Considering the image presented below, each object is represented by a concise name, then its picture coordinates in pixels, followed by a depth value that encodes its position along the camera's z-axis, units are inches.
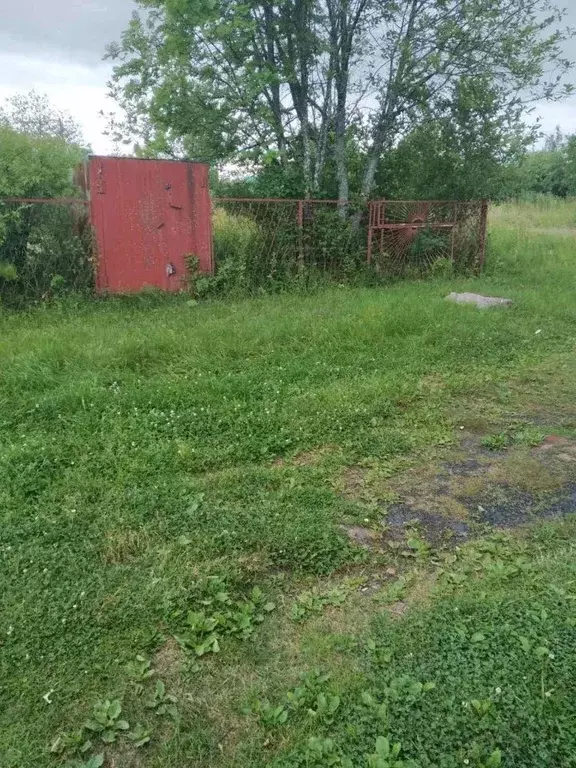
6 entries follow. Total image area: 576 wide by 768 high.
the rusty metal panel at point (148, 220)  309.6
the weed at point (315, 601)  94.7
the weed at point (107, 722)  74.5
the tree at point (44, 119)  1060.7
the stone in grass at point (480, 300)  297.7
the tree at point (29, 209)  286.2
